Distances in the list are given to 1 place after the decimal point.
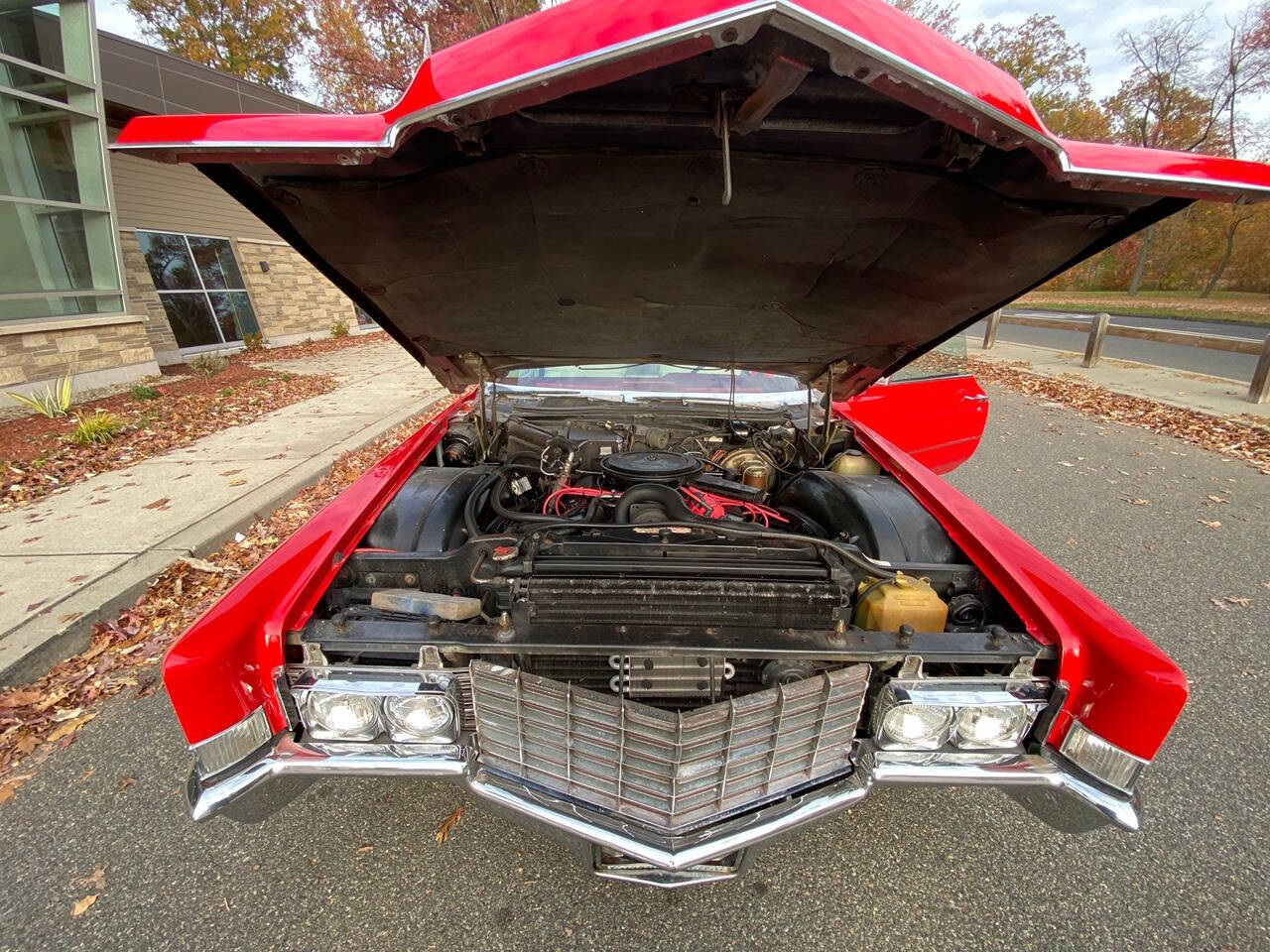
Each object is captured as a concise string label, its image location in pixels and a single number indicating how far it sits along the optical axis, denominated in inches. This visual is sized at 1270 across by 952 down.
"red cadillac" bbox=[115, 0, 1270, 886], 47.9
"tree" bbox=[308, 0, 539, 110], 644.7
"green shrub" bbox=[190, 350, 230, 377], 375.2
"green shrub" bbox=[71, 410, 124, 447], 221.5
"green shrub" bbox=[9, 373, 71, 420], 253.4
